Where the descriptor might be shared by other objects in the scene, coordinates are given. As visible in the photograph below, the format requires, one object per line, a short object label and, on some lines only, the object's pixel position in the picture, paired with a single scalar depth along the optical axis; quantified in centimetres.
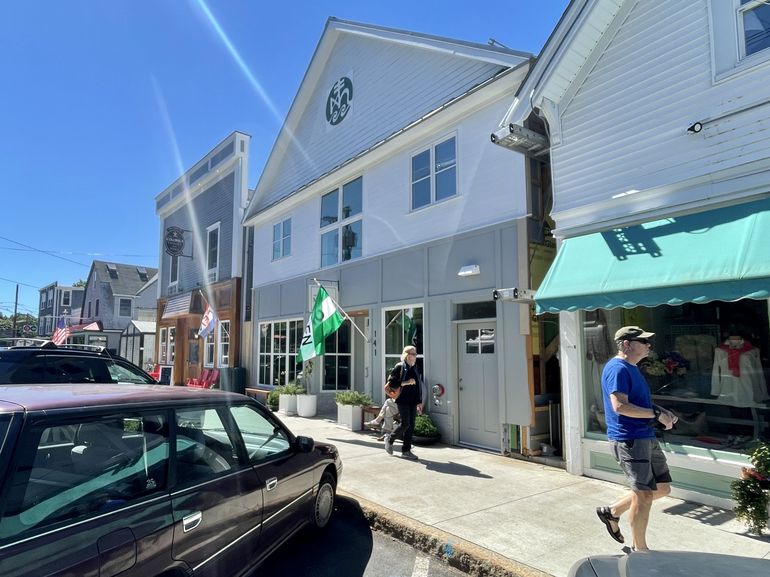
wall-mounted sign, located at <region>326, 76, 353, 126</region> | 1355
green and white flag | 1046
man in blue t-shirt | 395
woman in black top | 788
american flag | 2517
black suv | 595
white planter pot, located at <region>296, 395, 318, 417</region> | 1252
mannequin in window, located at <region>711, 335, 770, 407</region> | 563
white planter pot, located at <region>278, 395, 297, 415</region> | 1283
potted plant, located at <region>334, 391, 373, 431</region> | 1041
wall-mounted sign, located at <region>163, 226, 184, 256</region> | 2048
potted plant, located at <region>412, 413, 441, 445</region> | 879
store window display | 561
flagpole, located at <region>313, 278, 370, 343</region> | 1074
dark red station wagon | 216
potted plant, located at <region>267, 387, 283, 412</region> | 1369
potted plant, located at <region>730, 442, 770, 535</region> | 462
